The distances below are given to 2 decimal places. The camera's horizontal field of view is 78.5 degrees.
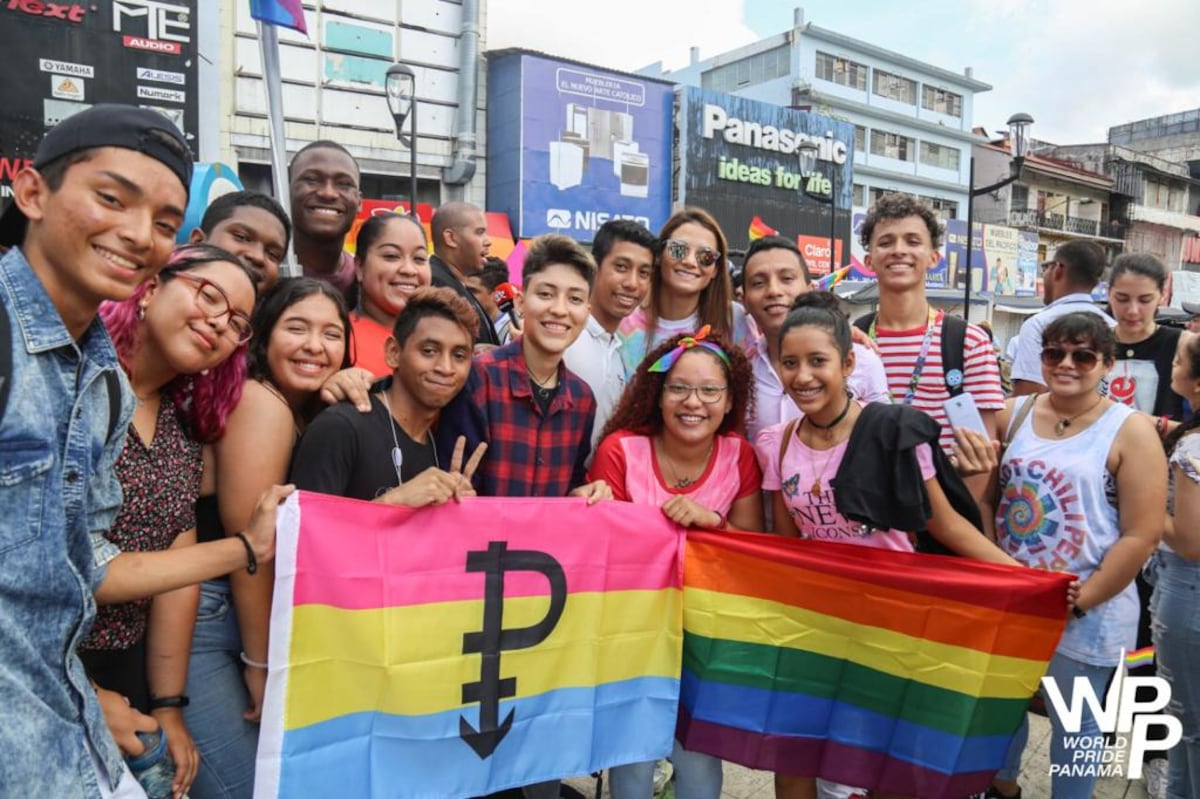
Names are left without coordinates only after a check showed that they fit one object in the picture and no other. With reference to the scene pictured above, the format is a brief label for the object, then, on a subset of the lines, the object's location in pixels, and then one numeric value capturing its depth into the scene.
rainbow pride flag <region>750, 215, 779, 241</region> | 15.46
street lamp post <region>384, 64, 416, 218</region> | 11.47
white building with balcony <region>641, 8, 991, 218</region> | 36.06
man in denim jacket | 1.44
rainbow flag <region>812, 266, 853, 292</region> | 6.18
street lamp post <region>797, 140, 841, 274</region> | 17.66
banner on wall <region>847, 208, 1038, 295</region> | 31.39
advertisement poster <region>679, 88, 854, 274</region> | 23.66
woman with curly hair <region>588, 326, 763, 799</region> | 3.00
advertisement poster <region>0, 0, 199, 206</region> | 13.16
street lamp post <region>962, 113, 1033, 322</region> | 12.02
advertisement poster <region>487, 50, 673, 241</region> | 19.59
